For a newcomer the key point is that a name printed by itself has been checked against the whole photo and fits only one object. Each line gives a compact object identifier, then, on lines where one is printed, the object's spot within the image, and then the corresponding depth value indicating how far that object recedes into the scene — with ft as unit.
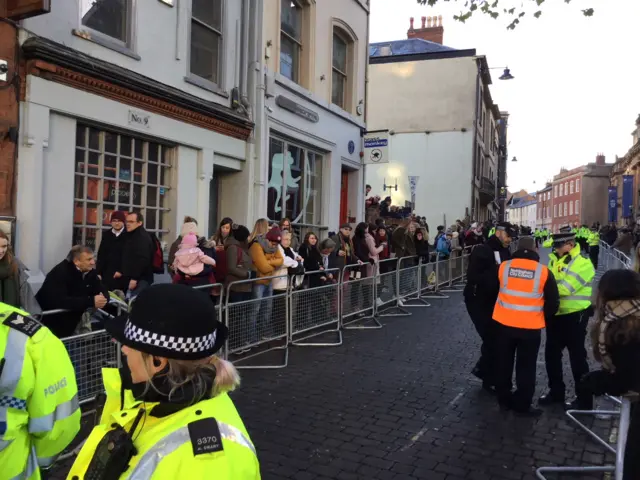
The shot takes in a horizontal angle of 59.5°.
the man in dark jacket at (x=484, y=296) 20.67
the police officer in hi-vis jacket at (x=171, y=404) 4.98
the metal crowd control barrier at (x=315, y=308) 27.22
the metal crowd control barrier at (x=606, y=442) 12.03
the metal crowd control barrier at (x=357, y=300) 31.22
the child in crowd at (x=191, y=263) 24.31
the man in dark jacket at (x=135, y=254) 23.48
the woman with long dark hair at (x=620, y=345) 10.53
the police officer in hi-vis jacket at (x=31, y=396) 6.99
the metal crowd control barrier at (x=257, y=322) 23.33
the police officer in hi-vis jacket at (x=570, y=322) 19.03
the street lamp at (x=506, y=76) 91.18
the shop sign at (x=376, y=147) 52.03
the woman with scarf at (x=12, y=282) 16.02
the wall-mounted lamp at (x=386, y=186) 97.24
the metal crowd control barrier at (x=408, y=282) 39.09
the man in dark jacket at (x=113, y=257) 23.61
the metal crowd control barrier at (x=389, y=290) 35.76
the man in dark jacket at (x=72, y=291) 17.30
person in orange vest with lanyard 18.37
